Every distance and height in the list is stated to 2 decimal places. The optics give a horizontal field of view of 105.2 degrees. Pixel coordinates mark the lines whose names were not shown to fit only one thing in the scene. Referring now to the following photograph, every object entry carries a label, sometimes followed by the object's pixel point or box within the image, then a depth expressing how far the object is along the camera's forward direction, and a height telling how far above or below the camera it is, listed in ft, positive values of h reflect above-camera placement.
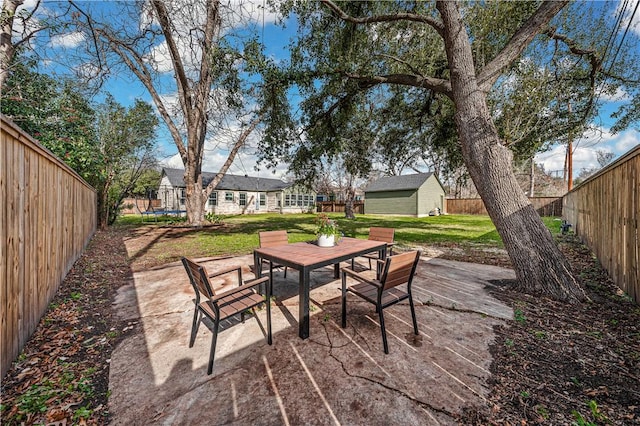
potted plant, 12.29 -1.09
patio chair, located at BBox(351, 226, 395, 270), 15.51 -1.58
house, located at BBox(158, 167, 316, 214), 82.69 +5.68
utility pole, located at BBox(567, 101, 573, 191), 45.14 +8.46
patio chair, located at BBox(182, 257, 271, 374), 7.21 -3.12
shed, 76.74 +5.26
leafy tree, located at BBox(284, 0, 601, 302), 12.76 +7.51
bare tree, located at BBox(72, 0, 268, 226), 19.54 +15.59
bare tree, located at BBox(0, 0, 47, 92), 17.12 +13.27
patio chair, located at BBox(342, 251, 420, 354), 7.99 -2.62
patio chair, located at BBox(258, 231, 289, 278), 13.95 -1.64
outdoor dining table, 8.70 -1.92
